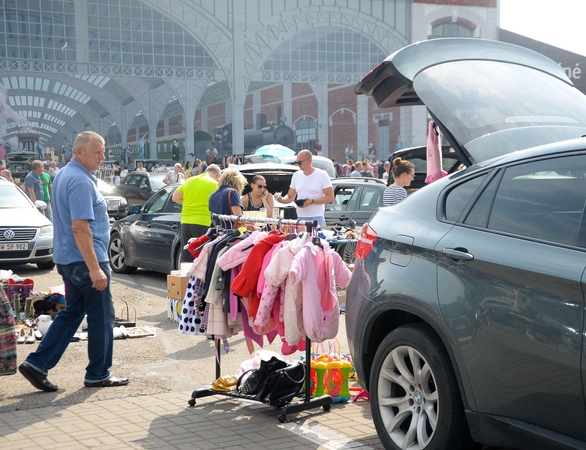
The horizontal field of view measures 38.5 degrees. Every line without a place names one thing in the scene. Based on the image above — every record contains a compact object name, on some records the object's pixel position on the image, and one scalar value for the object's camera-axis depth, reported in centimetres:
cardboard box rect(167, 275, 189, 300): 949
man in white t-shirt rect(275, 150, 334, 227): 1130
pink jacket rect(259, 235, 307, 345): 570
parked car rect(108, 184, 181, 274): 1276
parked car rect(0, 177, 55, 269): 1427
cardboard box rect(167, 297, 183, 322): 968
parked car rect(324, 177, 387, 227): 1428
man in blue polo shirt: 643
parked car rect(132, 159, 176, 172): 4000
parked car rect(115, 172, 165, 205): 2470
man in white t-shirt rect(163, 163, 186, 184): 2375
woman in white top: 1020
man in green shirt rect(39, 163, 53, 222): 2055
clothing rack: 580
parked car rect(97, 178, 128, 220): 2409
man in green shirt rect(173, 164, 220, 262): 1133
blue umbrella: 3334
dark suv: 376
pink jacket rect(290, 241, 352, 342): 566
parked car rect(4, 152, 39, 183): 4282
